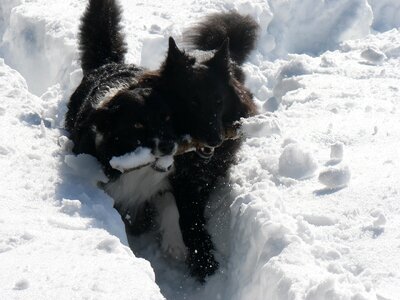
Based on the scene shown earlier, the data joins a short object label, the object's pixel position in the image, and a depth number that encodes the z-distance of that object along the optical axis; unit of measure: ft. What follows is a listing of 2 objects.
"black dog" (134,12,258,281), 13.15
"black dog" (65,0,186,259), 12.35
